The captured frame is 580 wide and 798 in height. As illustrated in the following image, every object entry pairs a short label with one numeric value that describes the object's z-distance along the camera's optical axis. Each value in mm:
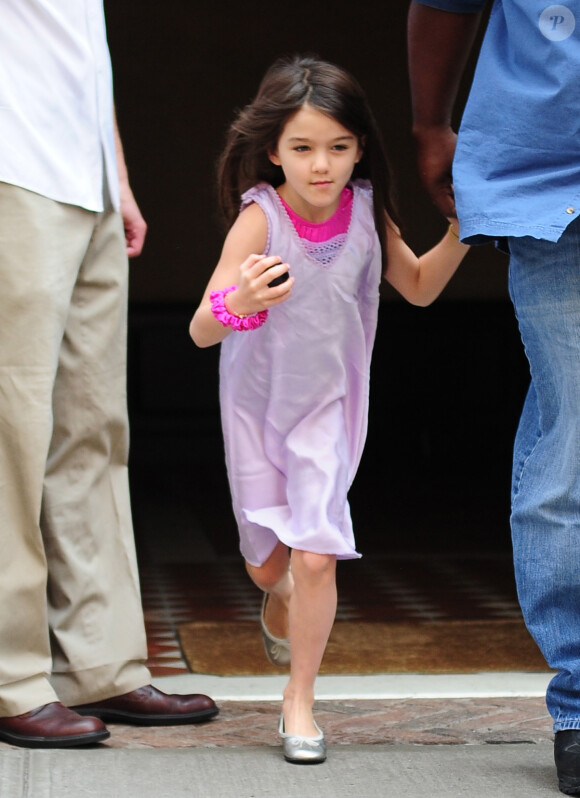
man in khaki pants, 5258
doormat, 7020
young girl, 5184
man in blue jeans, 4609
